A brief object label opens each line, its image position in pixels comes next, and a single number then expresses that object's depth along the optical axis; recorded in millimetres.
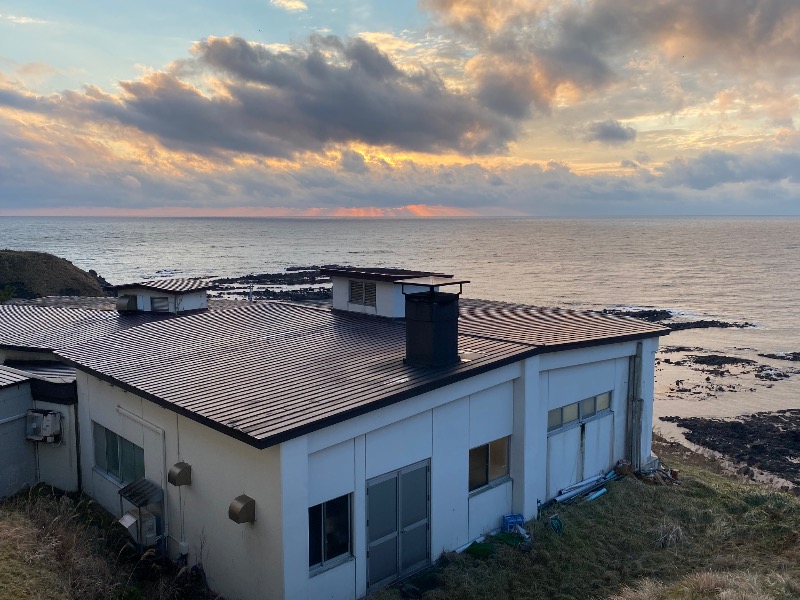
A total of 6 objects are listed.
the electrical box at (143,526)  11961
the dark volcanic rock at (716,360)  40719
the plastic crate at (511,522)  13719
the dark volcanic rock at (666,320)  53616
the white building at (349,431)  10156
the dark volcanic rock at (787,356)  41812
